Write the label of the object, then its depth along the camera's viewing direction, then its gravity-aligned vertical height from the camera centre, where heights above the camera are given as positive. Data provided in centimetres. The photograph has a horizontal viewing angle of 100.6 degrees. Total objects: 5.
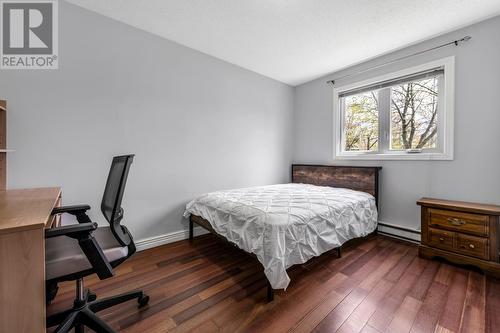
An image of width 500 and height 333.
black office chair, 98 -47
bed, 153 -47
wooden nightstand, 182 -64
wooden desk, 79 -43
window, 238 +68
